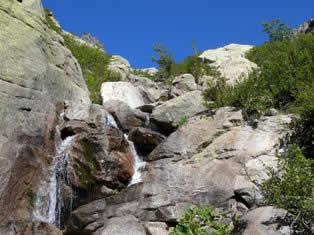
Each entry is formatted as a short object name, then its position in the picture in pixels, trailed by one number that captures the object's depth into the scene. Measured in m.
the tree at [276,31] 39.98
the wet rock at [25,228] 10.86
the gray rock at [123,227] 10.33
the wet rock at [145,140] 14.80
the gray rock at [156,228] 10.43
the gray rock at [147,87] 21.77
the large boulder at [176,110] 16.09
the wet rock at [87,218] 11.55
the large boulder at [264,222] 8.72
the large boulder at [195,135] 13.62
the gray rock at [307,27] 31.86
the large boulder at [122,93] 20.12
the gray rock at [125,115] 16.72
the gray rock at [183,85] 20.73
